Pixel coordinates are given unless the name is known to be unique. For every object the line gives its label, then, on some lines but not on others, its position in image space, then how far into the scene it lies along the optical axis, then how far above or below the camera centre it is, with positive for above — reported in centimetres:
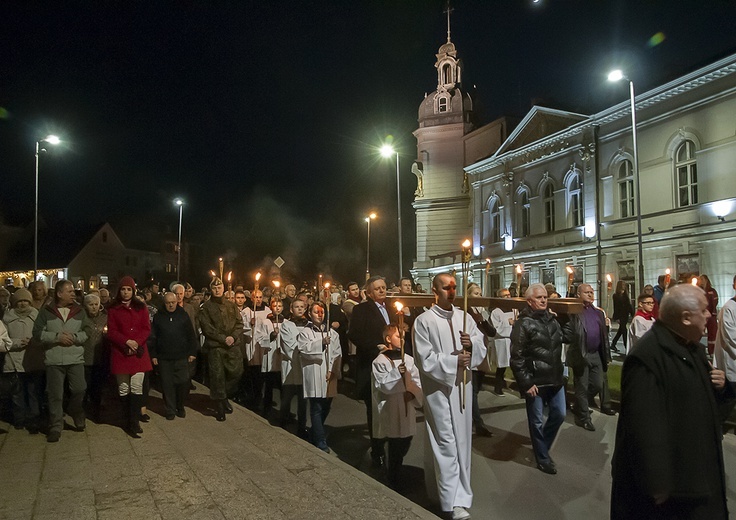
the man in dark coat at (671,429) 338 -78
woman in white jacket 868 -97
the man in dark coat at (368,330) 797 -54
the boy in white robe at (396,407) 676 -126
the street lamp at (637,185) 2029 +331
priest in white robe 559 -95
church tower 4672 +844
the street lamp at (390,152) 2652 +562
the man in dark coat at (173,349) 967 -91
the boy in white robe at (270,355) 1051 -110
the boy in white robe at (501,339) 1190 -99
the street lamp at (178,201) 4628 +630
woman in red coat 847 -81
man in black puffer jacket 715 -95
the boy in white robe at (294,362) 868 -102
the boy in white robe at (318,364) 804 -98
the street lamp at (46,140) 2586 +612
